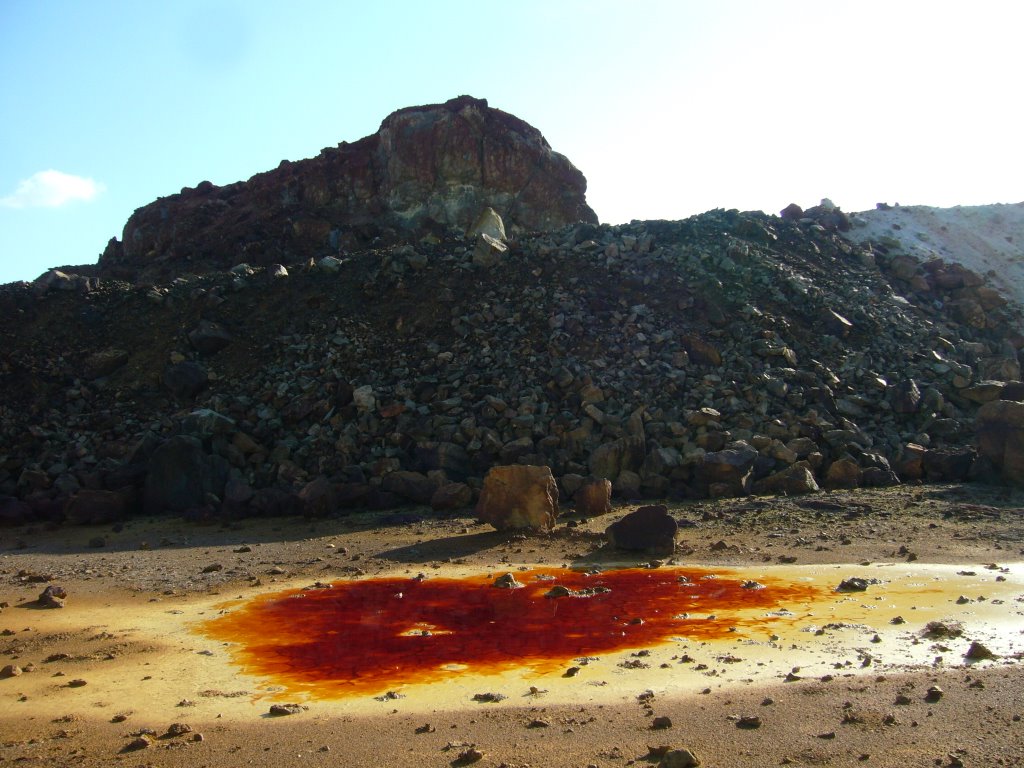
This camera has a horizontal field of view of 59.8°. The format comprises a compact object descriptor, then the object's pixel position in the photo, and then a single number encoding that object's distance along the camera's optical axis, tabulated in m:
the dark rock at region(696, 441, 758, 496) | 16.11
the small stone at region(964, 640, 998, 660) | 7.20
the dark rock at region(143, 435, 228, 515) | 16.75
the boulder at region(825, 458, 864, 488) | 16.59
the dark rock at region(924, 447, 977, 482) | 17.27
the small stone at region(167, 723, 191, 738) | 6.05
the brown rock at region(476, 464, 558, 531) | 13.87
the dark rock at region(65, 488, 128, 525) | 16.08
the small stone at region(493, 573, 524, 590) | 10.92
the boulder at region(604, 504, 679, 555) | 12.67
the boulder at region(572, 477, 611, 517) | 15.07
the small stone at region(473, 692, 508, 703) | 6.64
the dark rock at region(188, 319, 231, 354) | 21.25
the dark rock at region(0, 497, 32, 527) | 16.27
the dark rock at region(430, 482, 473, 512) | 15.82
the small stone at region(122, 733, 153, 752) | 5.81
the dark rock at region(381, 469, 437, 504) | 16.25
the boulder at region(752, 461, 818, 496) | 16.11
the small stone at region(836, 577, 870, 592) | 10.14
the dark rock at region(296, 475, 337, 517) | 15.79
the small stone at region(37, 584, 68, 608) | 10.29
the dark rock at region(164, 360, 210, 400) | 20.11
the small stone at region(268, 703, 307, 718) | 6.46
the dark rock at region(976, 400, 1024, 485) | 16.58
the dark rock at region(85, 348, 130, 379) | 21.06
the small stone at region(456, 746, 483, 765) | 5.40
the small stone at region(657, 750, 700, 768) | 5.17
